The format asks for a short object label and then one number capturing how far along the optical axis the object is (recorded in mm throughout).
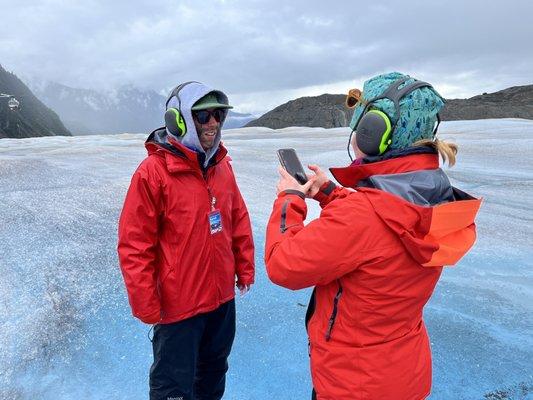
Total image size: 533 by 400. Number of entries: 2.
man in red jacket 1947
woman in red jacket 1286
